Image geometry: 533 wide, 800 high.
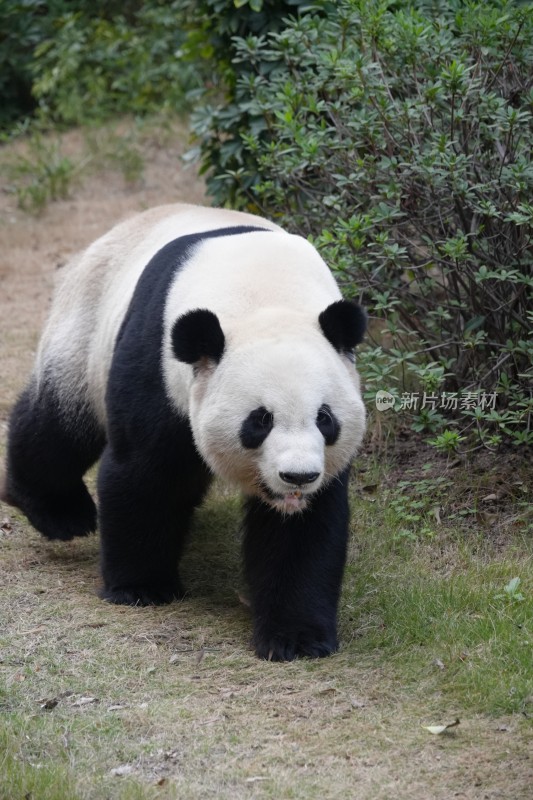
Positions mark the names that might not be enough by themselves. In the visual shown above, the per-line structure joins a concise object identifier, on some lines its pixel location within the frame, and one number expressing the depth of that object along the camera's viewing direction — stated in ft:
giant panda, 27.68
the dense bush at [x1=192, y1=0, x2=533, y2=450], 36.91
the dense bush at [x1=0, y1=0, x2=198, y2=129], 88.74
